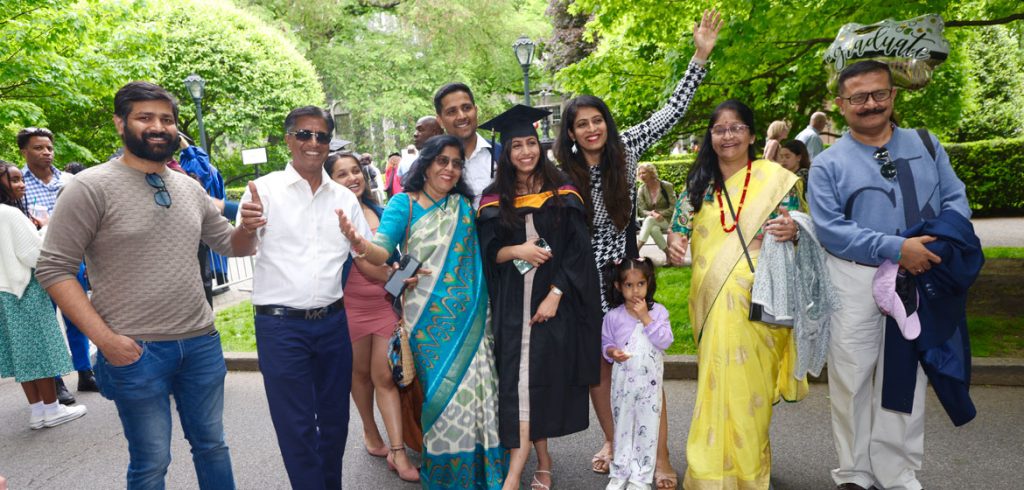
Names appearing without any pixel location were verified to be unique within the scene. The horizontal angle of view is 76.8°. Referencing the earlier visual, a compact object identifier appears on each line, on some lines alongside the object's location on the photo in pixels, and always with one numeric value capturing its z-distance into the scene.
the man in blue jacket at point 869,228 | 3.22
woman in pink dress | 4.07
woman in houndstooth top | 3.66
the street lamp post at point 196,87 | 15.45
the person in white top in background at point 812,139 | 7.85
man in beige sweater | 2.63
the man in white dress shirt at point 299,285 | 3.17
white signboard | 12.52
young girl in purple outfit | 3.57
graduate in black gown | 3.45
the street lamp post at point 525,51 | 13.05
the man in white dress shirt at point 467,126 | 4.12
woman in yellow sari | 3.38
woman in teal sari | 3.44
